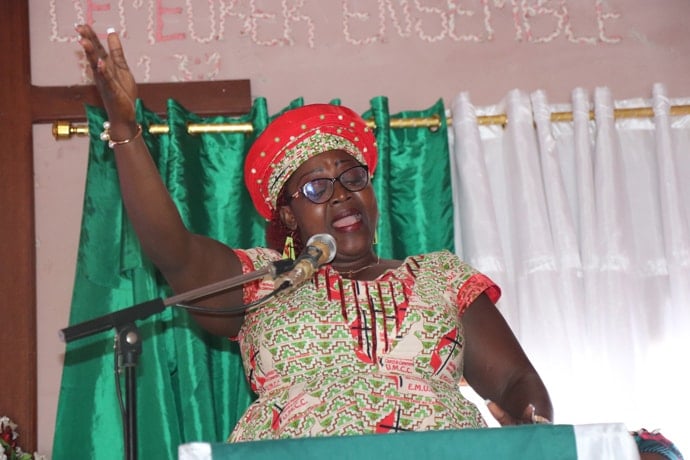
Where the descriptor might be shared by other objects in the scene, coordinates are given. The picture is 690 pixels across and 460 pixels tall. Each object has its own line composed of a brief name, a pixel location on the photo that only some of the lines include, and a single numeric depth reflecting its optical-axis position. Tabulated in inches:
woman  153.2
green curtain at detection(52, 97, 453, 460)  201.2
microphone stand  121.8
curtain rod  220.3
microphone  133.2
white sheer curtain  212.2
